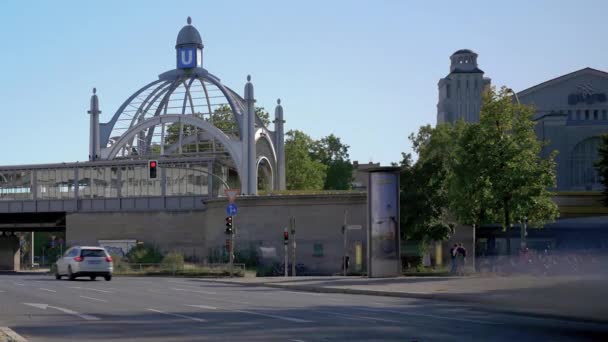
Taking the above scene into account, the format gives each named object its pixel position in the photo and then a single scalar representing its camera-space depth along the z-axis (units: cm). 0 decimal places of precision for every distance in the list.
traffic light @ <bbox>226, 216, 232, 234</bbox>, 4656
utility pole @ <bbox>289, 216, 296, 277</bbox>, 4644
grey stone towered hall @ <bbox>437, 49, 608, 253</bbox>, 7081
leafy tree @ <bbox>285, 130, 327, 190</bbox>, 10262
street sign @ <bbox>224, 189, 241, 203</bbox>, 4619
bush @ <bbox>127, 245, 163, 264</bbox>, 6297
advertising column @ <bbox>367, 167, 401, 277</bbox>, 4050
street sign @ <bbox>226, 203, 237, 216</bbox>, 4594
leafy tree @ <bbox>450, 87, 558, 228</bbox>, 4403
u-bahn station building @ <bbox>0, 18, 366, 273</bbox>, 5884
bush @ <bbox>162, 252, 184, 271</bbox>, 5469
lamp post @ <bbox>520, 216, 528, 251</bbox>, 4162
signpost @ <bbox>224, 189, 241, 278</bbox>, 4597
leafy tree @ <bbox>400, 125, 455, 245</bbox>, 5278
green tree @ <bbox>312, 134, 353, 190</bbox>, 12269
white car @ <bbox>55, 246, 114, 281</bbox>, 3934
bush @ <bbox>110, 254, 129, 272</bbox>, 5762
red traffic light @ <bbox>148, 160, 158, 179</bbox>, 4903
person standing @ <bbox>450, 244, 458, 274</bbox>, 4520
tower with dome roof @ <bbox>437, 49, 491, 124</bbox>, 12406
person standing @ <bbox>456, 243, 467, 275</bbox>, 4598
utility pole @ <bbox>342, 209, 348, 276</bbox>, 4871
